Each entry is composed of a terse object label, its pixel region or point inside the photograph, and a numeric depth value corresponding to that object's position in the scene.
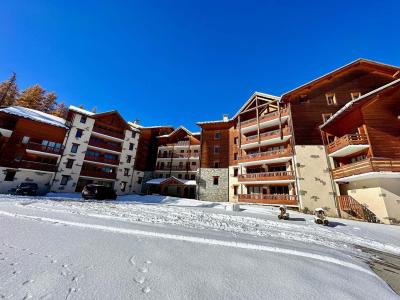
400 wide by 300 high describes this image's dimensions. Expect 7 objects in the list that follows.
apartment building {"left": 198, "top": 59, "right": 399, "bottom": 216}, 20.81
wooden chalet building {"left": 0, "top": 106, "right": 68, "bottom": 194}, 25.64
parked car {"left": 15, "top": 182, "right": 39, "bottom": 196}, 21.98
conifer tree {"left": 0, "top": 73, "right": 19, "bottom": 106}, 36.84
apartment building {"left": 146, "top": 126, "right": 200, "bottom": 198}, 36.38
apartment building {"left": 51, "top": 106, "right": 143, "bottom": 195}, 30.50
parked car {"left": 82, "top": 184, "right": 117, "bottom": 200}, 20.36
